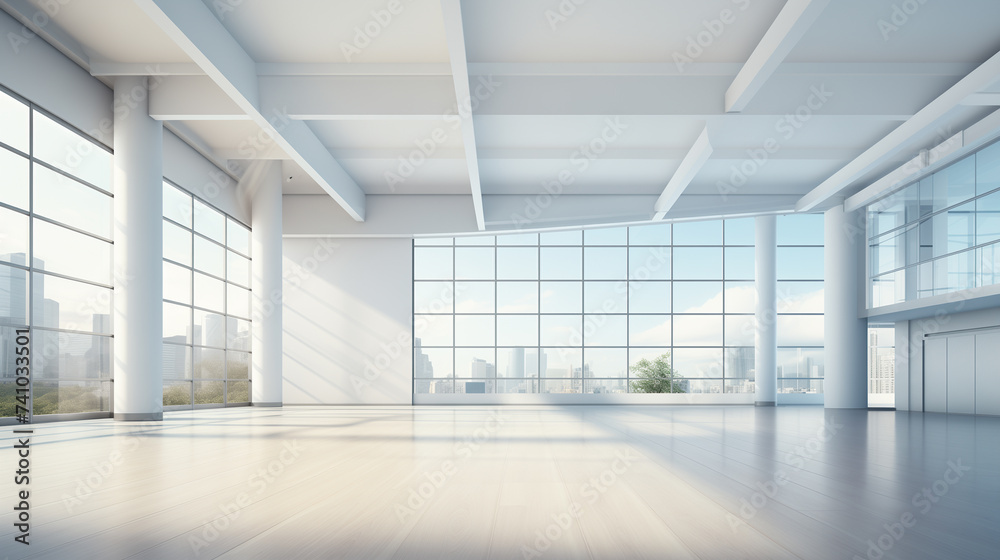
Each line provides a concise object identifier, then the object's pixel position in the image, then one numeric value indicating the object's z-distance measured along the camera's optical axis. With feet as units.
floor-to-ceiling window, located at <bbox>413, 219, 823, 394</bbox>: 99.19
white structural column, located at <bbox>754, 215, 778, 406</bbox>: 80.38
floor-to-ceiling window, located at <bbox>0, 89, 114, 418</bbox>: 43.29
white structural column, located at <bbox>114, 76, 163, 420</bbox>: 45.85
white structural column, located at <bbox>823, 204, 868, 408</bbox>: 71.20
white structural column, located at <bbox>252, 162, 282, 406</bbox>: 69.77
